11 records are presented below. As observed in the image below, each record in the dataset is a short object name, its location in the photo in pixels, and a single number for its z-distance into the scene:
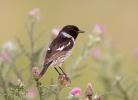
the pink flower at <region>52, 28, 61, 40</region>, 9.28
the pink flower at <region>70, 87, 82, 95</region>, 6.30
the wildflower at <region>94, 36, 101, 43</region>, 9.11
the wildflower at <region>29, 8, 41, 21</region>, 8.77
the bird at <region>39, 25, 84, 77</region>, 7.61
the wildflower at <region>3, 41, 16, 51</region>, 9.13
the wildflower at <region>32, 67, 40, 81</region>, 6.23
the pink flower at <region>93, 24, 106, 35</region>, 9.31
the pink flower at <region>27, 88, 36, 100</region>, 8.89
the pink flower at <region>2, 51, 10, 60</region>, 8.59
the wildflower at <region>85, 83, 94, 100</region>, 6.24
